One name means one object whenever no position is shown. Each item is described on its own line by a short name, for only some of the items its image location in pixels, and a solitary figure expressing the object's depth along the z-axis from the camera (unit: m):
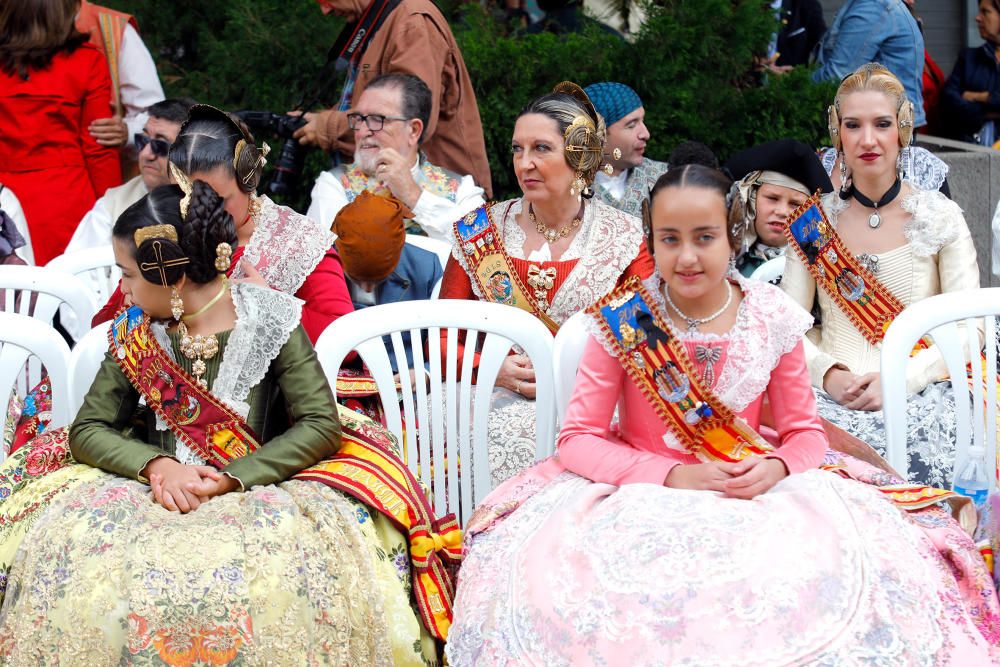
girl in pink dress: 2.46
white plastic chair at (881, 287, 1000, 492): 3.46
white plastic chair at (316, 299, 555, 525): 3.59
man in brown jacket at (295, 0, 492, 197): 5.45
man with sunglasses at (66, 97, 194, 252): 4.86
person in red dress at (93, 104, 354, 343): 3.77
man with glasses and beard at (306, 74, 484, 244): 4.96
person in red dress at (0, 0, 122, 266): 5.54
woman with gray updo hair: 4.08
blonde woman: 3.94
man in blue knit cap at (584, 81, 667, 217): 5.42
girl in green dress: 2.69
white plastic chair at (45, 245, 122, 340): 4.64
